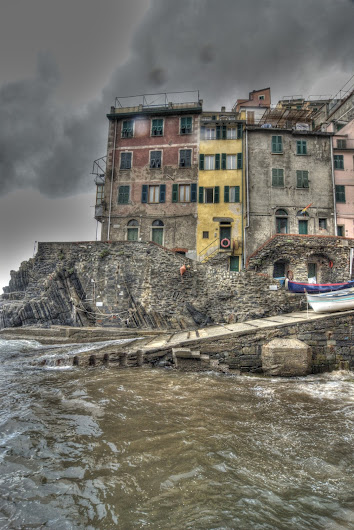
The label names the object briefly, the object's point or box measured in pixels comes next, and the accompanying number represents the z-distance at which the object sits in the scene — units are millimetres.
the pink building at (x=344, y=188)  24609
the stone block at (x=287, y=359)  7953
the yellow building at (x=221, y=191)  24391
